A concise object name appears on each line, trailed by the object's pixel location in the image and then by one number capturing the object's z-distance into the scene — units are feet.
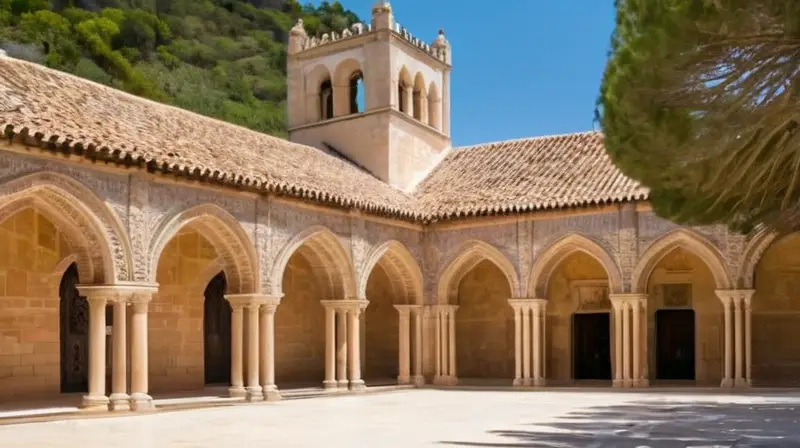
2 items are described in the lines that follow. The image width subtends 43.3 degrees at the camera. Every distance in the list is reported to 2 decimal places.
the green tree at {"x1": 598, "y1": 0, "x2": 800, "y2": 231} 31.09
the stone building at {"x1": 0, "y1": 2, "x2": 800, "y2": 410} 51.01
